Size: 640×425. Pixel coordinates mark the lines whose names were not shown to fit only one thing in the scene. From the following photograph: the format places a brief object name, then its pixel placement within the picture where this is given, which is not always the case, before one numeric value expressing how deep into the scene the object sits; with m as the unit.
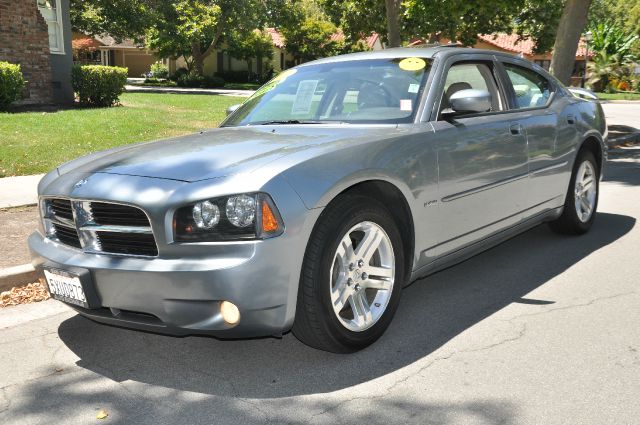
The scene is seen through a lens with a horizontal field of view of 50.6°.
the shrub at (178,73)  49.50
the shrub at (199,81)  44.94
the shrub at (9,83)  15.38
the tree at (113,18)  30.52
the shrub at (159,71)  55.97
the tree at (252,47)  50.08
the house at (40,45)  17.66
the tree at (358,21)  30.52
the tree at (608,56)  45.44
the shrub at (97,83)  18.56
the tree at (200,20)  40.16
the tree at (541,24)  37.74
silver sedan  3.25
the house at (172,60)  55.34
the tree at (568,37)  13.96
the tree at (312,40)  52.31
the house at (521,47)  56.28
